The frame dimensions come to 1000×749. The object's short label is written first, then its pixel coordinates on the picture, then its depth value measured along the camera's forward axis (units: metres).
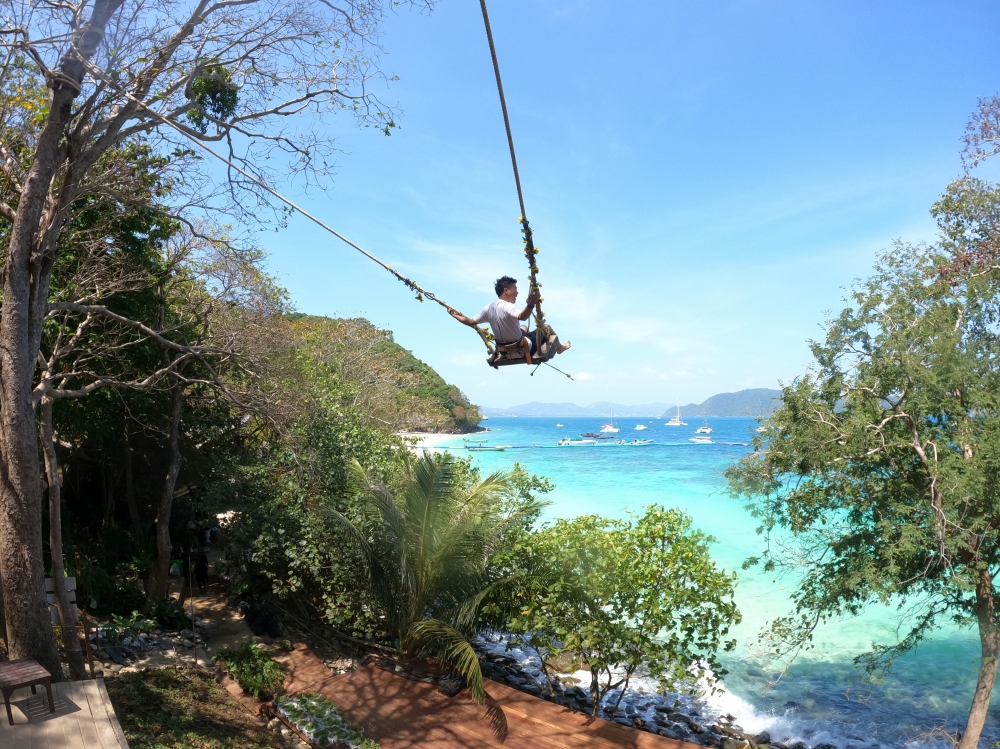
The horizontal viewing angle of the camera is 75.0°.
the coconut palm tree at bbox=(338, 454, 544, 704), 8.60
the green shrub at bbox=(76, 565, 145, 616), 9.66
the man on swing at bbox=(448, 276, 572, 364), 5.48
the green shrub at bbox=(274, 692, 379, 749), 7.00
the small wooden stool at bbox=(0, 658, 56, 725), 4.94
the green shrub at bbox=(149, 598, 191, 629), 9.71
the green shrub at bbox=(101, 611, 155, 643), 7.51
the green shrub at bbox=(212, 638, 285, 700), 8.27
